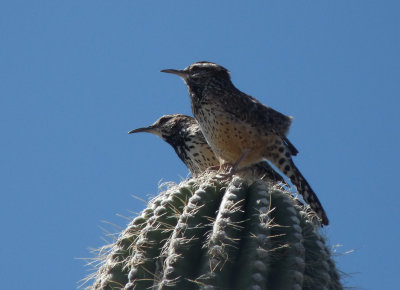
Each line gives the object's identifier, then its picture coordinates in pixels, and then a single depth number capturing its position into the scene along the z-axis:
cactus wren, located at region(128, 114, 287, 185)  10.12
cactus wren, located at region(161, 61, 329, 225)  8.66
